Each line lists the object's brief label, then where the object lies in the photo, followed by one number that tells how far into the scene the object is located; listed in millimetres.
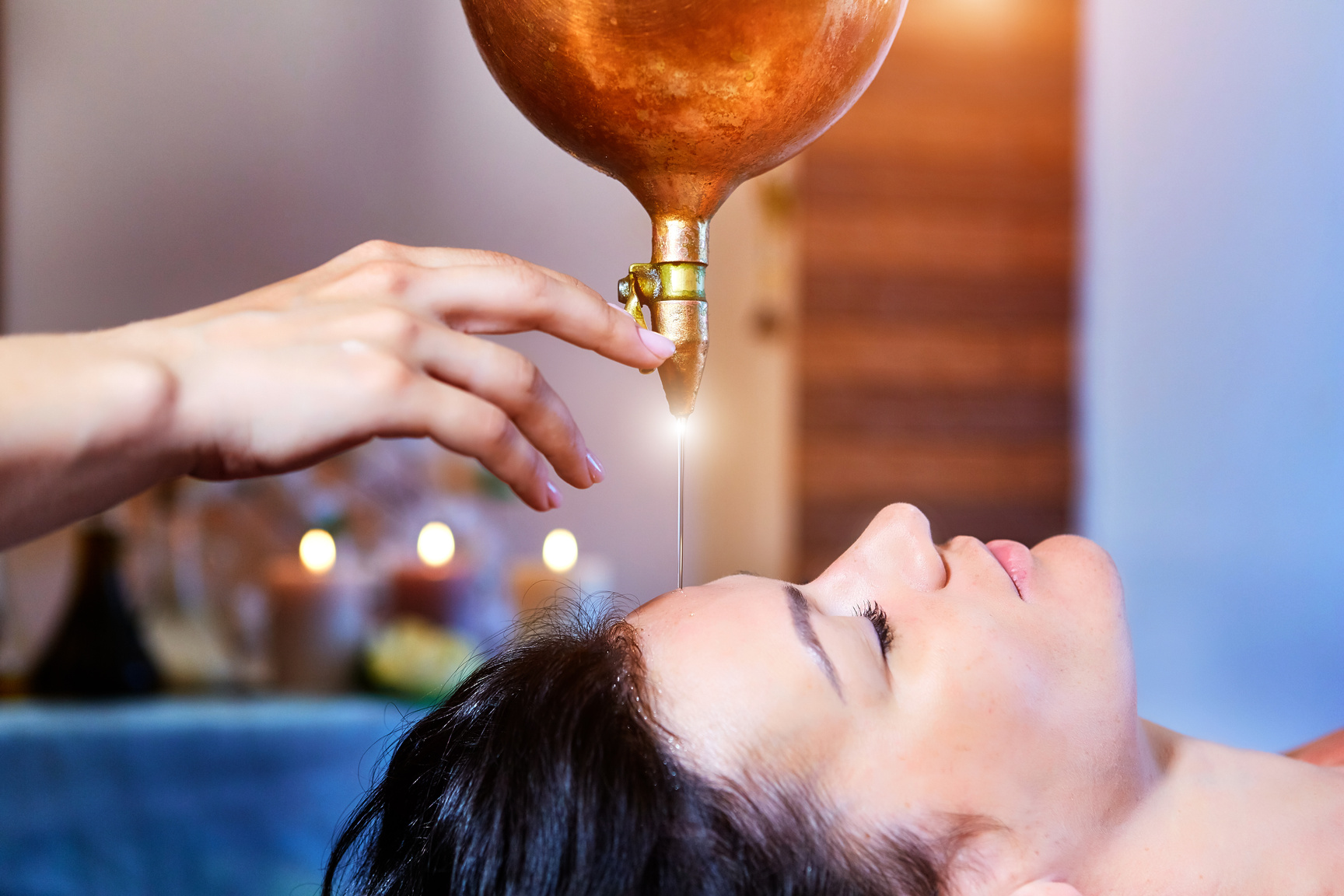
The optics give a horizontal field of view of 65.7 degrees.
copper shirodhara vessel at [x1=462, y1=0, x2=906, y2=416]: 560
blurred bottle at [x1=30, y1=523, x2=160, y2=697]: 1527
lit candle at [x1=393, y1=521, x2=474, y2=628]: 1821
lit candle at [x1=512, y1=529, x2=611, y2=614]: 1872
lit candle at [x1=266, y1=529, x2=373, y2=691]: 1689
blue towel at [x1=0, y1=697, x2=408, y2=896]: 1284
